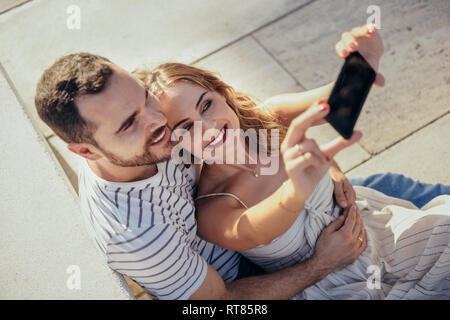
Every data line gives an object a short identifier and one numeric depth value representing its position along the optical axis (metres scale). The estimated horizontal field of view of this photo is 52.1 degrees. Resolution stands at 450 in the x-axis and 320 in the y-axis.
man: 1.72
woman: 1.96
